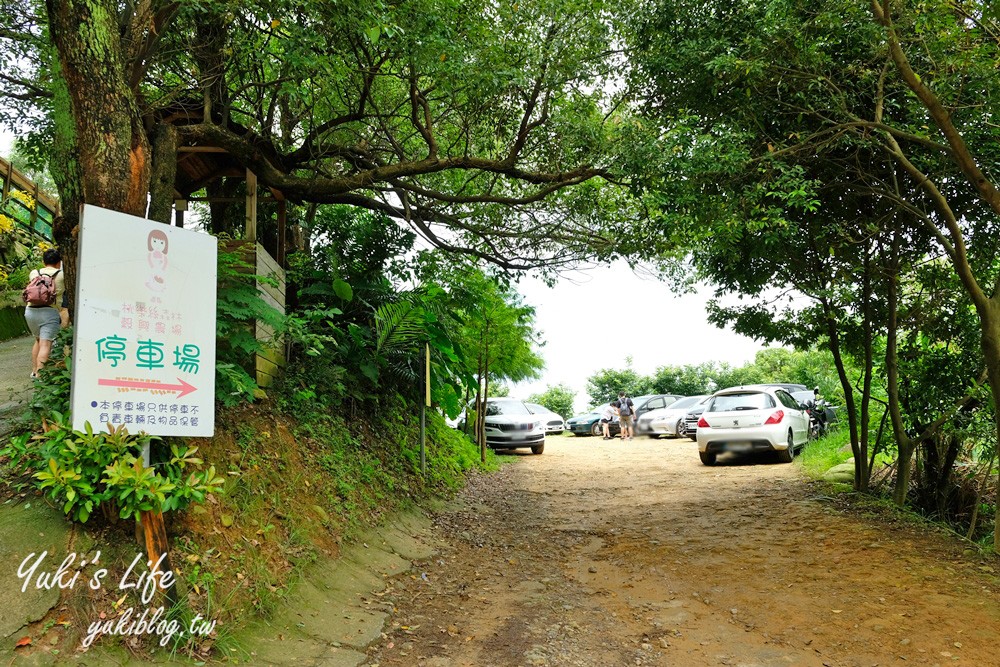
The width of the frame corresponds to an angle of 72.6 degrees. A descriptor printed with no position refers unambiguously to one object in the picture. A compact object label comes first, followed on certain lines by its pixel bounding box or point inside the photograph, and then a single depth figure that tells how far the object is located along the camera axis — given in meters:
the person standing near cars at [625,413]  22.28
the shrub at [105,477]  3.95
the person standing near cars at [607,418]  24.15
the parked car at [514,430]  18.70
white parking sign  3.95
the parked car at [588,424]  26.14
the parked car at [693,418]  20.33
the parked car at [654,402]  25.41
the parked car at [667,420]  21.98
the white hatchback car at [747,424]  13.84
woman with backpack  7.06
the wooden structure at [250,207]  8.02
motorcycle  16.80
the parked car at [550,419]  21.11
